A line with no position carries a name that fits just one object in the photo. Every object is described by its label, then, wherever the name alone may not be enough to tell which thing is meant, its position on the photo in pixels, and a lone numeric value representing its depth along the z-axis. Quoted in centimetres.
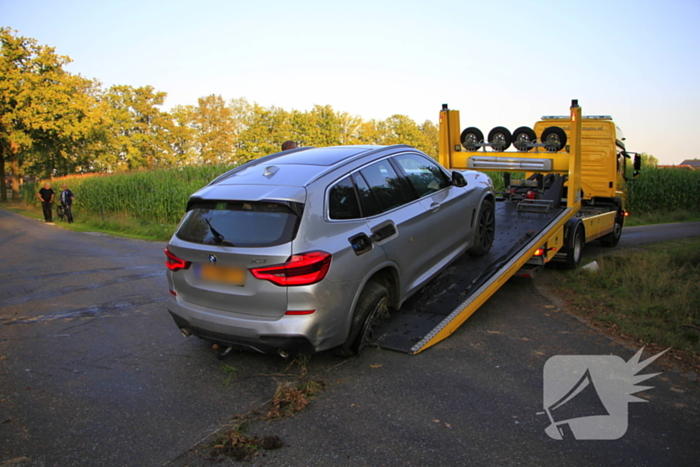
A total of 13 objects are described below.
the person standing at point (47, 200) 2173
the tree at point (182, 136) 6038
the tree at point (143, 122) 5750
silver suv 406
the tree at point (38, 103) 3428
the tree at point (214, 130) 6212
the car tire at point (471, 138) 954
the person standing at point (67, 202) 2189
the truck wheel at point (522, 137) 929
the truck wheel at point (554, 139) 902
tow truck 550
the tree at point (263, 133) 5525
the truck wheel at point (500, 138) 937
